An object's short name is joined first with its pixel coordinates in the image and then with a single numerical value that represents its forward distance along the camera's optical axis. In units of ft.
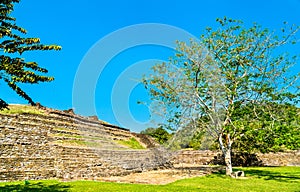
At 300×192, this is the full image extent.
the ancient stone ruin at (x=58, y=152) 45.29
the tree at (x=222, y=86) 55.47
